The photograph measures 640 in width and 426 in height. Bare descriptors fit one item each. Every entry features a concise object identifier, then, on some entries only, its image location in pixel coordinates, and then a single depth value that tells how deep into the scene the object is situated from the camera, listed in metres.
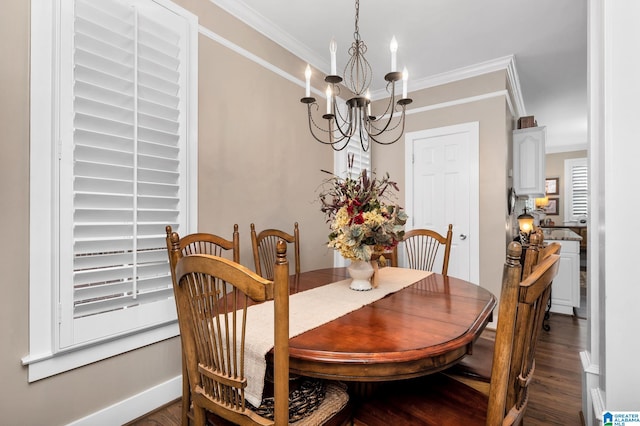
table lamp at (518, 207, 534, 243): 3.51
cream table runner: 1.00
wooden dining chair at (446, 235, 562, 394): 1.25
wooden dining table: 0.98
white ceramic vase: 1.69
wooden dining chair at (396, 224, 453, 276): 2.42
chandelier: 1.57
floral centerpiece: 1.56
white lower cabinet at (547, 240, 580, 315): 3.65
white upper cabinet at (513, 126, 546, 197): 3.83
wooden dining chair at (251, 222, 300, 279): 2.33
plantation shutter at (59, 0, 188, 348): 1.59
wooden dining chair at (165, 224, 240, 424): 1.32
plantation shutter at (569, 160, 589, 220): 7.55
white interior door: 3.46
